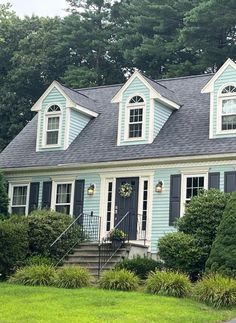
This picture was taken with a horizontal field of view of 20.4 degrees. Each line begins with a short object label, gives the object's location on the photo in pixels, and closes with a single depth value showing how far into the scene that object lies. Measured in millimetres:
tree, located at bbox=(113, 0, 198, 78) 38219
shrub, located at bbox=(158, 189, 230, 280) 17859
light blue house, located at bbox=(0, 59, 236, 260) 21984
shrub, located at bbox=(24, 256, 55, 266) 18997
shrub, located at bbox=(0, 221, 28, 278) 18953
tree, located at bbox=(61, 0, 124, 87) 41750
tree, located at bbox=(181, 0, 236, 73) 35219
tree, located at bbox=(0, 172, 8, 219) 23953
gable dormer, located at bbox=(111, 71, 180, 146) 23562
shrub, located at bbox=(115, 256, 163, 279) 18156
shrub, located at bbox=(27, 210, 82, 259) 20562
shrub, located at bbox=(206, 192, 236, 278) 15766
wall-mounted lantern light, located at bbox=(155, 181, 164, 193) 22266
